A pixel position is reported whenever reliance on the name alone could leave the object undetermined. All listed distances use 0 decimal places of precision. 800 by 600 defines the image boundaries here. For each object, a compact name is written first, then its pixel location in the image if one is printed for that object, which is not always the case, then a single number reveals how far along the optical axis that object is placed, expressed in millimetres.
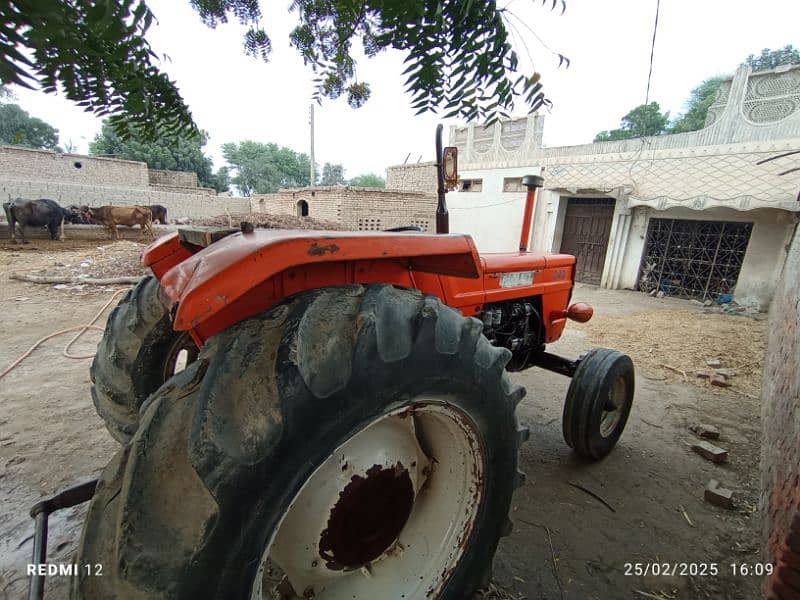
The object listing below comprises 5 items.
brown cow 12797
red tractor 814
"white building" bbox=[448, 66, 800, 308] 7906
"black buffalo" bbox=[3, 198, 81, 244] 11008
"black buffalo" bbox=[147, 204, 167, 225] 14977
